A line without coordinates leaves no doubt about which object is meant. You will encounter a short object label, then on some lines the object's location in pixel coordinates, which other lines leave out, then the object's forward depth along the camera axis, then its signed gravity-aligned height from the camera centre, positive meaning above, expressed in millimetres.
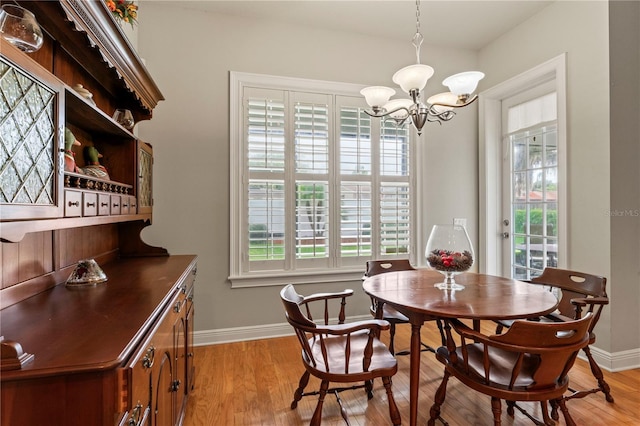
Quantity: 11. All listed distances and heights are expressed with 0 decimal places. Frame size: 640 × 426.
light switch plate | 3585 -75
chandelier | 1854 +754
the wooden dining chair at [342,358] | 1501 -760
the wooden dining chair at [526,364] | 1305 -690
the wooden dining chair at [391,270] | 2258 -495
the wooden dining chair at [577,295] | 1899 -522
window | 2969 +317
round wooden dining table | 1509 -456
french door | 2980 +323
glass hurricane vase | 1861 -231
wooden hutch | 770 -232
